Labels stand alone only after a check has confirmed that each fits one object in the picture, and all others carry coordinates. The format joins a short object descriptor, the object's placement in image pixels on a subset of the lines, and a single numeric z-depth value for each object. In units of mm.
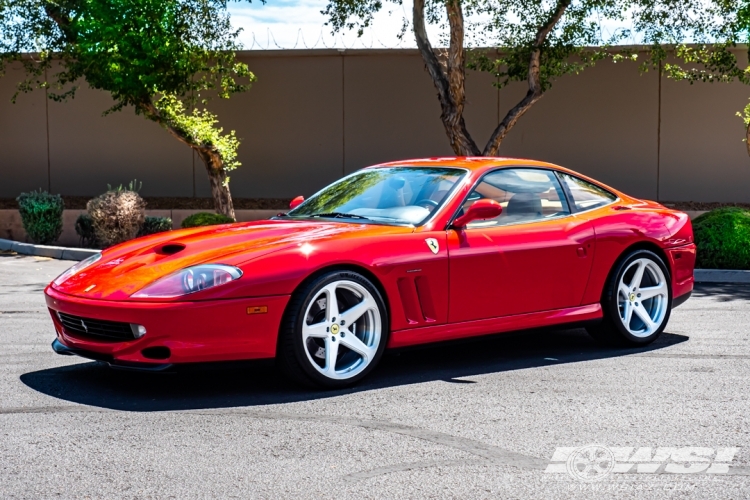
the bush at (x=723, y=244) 11672
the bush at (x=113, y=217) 14305
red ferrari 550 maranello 5449
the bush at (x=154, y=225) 14953
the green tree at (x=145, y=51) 13906
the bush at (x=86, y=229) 14688
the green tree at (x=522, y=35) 15180
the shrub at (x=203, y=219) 14258
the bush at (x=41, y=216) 14844
